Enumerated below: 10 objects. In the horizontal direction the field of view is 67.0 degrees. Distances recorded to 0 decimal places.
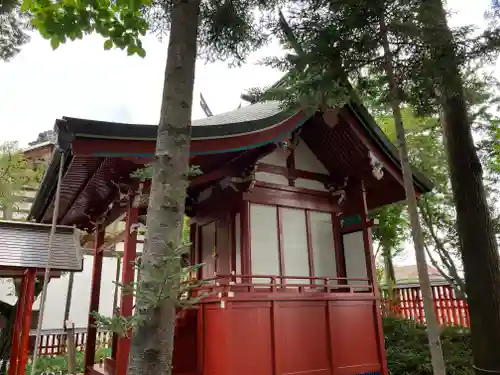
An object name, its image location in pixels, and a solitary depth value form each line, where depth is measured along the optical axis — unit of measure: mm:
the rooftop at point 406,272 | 37594
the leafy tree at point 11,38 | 7547
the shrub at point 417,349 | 7828
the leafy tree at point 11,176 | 13602
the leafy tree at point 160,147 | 2020
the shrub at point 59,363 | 9859
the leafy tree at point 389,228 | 12680
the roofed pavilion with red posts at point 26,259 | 5492
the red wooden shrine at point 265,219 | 5152
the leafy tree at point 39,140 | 19481
